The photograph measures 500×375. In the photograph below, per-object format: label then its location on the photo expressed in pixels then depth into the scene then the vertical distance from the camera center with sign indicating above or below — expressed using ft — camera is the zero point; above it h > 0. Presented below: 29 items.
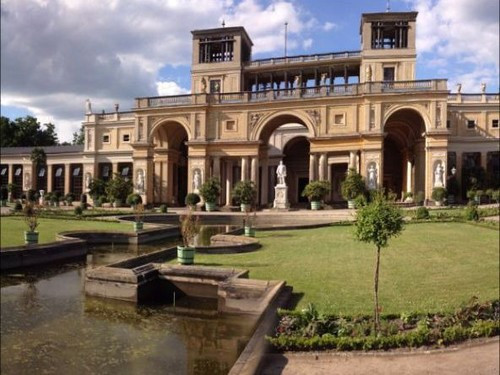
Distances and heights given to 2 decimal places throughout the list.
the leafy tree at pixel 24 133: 216.74 +28.82
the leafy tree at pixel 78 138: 255.70 +31.08
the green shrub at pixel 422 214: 73.10 -2.46
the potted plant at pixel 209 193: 119.03 +0.71
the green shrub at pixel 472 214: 69.97 -2.25
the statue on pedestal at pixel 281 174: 114.40 +5.63
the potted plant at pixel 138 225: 65.87 -4.30
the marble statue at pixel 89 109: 174.10 +32.31
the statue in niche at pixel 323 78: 144.01 +37.63
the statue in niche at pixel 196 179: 135.13 +4.88
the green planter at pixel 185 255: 37.35 -4.80
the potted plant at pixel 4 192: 173.15 +0.45
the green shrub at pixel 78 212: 88.94 -3.47
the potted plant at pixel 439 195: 110.22 +0.88
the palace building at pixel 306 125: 121.19 +21.18
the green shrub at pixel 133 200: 122.11 -1.36
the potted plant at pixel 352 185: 101.24 +2.85
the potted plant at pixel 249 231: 60.34 -4.59
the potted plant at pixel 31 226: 45.98 -3.29
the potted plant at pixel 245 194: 113.91 +0.58
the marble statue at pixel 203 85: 150.28 +36.42
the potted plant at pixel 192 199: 123.54 -0.92
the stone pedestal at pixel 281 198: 114.32 -0.31
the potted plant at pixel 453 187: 126.62 +3.23
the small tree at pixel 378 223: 21.66 -1.16
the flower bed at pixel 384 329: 19.63 -5.92
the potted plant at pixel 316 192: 108.58 +1.21
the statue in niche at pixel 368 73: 135.03 +36.62
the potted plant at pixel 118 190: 126.30 +1.24
